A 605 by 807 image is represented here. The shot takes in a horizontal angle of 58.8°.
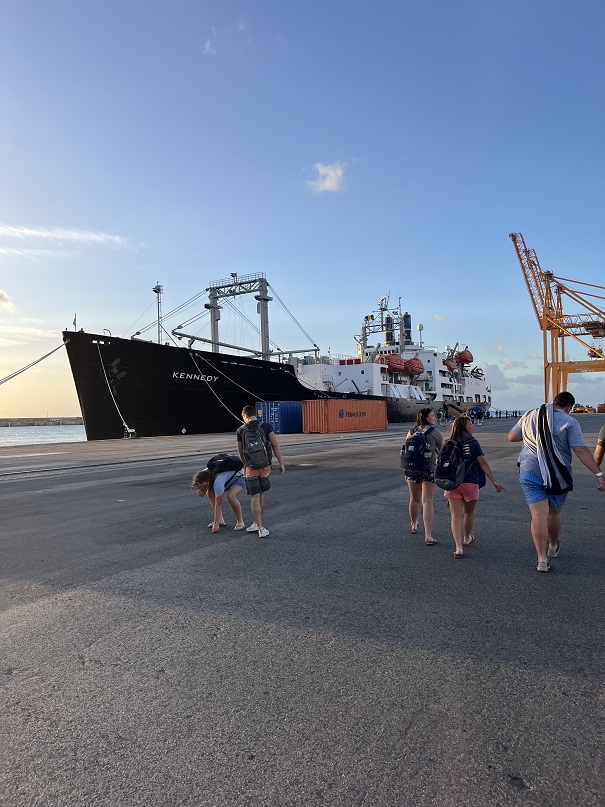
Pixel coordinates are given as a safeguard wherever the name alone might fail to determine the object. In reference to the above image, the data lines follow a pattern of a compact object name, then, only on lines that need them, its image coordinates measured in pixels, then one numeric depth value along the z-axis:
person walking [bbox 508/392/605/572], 4.90
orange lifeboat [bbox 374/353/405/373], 50.94
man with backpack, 6.55
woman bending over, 6.89
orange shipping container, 33.69
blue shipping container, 34.62
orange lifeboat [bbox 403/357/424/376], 53.34
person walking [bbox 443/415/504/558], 5.64
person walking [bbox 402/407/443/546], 6.13
